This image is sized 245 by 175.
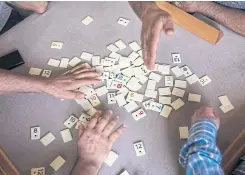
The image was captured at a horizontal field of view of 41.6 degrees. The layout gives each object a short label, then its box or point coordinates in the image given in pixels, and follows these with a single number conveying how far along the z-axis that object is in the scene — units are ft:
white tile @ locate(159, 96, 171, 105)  4.34
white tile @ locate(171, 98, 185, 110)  4.31
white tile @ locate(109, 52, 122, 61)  4.75
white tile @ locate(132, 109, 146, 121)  4.28
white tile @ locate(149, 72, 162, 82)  4.53
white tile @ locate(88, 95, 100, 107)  4.42
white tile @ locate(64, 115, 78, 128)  4.27
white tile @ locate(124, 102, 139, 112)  4.34
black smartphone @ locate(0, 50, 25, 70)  4.75
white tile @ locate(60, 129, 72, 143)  4.18
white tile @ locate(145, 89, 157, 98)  4.42
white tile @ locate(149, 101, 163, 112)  4.31
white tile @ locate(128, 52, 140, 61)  4.74
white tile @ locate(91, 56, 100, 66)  4.74
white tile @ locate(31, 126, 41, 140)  4.21
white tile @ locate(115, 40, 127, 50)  4.85
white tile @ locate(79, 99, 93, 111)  4.40
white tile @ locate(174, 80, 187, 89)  4.46
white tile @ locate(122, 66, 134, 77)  4.59
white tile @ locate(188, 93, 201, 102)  4.36
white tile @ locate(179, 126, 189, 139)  4.12
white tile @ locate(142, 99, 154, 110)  4.34
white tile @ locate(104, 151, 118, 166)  4.01
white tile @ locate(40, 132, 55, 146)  4.17
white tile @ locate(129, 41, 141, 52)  4.82
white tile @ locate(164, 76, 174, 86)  4.49
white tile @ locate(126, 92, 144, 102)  4.40
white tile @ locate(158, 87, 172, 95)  4.42
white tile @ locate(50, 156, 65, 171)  4.00
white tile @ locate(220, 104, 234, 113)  4.27
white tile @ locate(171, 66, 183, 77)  4.56
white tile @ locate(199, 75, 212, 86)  4.49
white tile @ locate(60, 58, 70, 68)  4.76
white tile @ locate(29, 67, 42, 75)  4.71
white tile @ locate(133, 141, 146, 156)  4.03
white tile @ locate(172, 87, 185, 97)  4.40
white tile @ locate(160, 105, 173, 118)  4.27
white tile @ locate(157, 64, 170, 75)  4.59
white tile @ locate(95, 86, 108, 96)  4.49
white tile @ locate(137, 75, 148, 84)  4.53
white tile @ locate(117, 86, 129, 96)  4.46
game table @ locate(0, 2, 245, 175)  4.05
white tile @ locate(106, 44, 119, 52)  4.84
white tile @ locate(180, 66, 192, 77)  4.56
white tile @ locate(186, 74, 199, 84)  4.50
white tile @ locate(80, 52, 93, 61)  4.80
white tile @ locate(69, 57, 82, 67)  4.76
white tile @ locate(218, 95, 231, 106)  4.32
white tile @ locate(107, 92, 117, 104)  4.42
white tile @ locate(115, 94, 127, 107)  4.39
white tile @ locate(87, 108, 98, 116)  4.34
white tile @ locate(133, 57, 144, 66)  4.67
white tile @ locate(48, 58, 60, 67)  4.77
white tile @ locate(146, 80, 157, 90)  4.48
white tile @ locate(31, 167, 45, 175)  3.98
